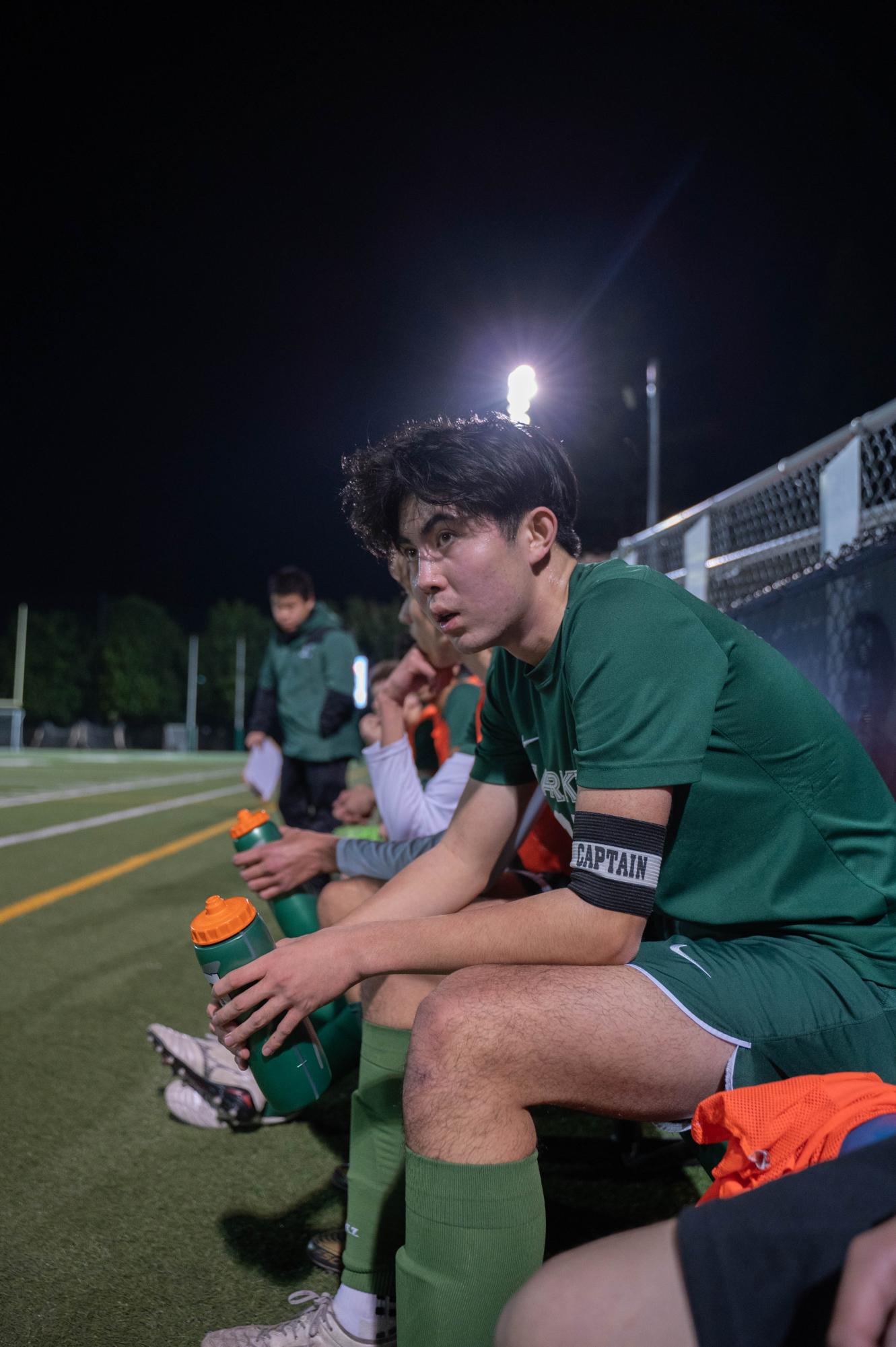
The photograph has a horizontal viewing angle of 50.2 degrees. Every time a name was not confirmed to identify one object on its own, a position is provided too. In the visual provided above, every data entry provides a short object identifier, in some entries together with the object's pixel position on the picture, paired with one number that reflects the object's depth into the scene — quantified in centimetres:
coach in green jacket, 752
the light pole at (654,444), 2036
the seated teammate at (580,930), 131
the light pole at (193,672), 6110
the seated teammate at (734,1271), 80
